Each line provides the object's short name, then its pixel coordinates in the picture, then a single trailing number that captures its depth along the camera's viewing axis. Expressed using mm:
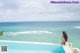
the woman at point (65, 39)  5518
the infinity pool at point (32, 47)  5475
